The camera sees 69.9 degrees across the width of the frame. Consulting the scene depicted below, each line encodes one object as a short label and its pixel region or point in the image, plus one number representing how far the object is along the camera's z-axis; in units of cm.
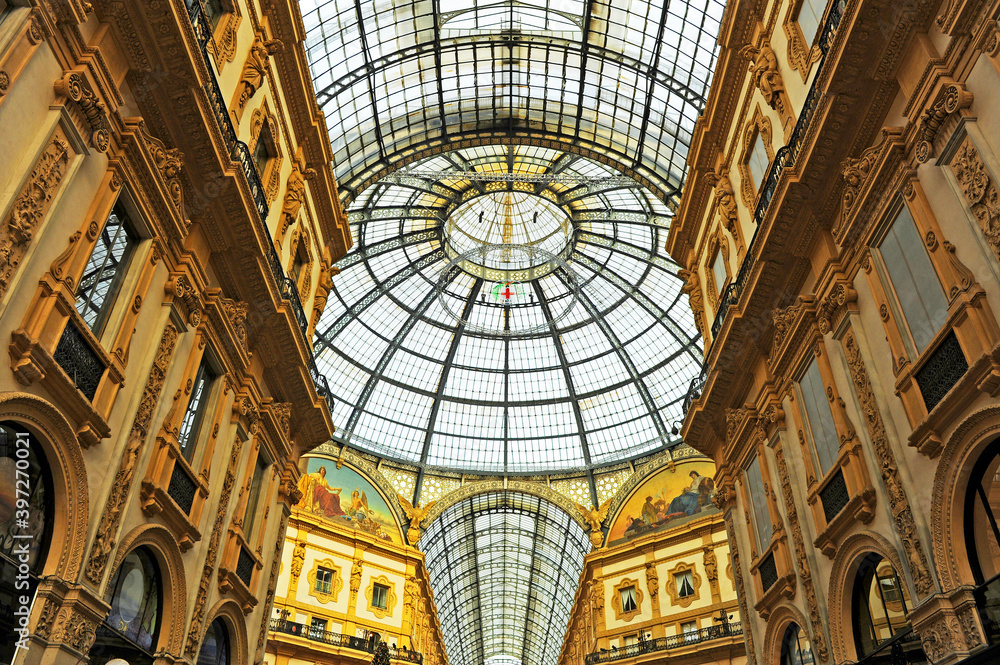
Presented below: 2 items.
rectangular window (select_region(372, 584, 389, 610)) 3797
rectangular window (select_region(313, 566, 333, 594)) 3562
